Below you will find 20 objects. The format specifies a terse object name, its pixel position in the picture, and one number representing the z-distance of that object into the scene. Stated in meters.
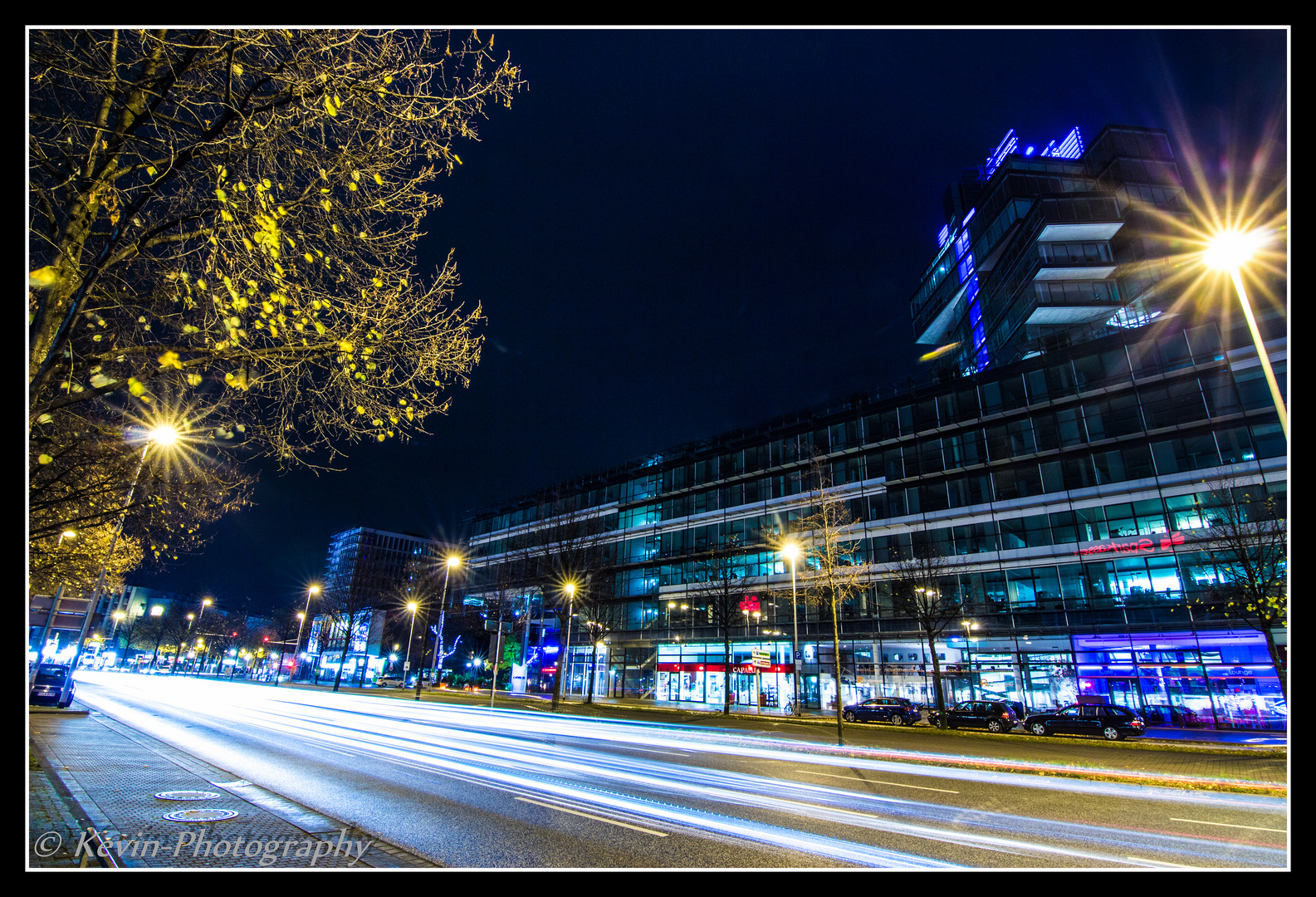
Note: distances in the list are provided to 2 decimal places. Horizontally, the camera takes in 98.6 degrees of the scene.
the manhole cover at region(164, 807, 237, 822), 7.12
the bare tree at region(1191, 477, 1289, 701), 21.78
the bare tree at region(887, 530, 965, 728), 32.47
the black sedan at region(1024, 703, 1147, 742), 25.08
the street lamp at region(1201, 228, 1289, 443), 9.64
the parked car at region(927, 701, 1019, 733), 28.83
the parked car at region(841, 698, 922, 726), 32.49
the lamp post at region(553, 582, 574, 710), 56.62
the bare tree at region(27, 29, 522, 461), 5.57
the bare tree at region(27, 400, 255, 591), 12.35
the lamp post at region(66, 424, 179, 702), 8.21
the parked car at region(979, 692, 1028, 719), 32.59
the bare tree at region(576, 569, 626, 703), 46.72
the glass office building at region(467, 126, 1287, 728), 30.94
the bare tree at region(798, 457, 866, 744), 26.08
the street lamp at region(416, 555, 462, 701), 32.34
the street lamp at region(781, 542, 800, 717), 26.95
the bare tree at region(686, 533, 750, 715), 41.88
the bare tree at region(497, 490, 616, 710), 44.69
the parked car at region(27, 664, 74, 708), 23.12
